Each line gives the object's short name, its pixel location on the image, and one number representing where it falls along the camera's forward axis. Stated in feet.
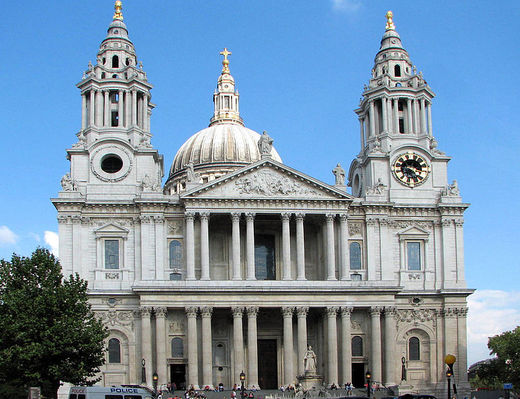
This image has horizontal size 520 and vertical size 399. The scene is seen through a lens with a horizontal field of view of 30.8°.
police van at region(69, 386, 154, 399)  173.68
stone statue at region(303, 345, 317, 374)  203.65
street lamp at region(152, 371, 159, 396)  201.26
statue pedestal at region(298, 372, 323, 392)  200.34
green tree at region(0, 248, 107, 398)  186.60
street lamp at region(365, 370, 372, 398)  200.36
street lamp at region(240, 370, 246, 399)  201.29
